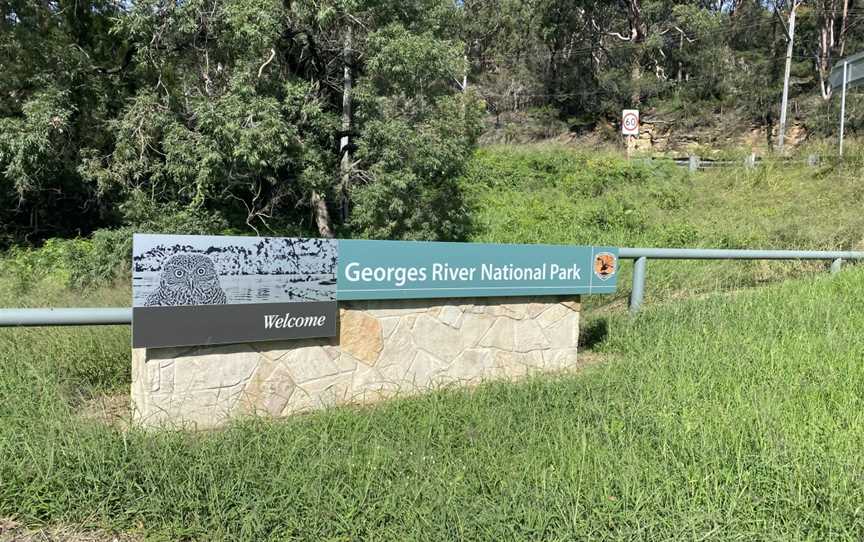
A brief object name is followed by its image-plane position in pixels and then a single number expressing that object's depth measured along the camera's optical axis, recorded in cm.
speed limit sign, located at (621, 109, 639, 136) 2295
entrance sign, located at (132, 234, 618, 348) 391
